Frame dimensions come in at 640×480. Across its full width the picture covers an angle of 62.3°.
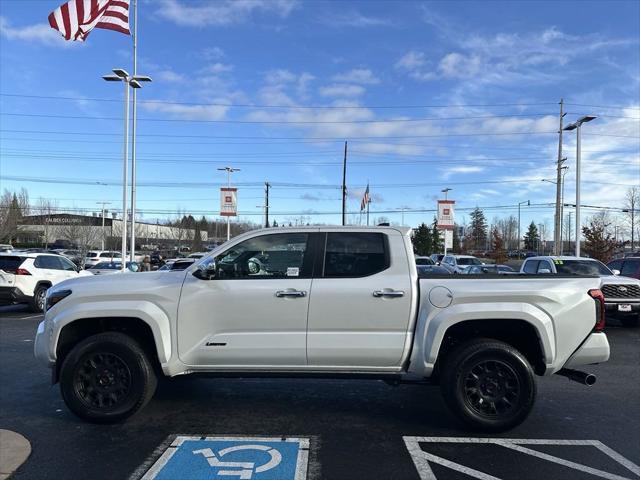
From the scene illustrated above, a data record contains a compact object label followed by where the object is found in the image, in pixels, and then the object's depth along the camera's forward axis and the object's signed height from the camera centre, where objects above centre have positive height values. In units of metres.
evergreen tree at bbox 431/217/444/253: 59.52 -0.41
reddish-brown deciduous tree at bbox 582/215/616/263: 33.28 -0.12
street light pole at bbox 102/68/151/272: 24.16 +5.53
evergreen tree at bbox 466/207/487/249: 84.26 +1.88
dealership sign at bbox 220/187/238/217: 31.42 +1.93
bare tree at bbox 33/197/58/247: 67.62 +2.56
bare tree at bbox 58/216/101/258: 57.97 -0.21
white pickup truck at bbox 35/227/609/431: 5.04 -0.86
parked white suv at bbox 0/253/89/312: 14.12 -1.28
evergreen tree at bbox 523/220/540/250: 118.80 +0.63
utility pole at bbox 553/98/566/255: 36.53 +3.98
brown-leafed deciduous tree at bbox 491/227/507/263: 46.57 -0.97
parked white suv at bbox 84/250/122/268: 43.36 -1.92
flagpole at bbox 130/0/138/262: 27.38 +3.68
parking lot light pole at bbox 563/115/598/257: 25.61 +3.62
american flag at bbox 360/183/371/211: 40.44 +2.88
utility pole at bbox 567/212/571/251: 94.61 +2.19
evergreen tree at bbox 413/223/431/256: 57.69 -0.14
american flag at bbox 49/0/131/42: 15.95 +6.65
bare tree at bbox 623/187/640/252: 60.03 +3.42
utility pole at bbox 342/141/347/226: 38.10 +4.09
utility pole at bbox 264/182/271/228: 55.56 +4.40
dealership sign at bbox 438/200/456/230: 30.19 +1.45
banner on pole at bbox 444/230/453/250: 31.30 +0.07
